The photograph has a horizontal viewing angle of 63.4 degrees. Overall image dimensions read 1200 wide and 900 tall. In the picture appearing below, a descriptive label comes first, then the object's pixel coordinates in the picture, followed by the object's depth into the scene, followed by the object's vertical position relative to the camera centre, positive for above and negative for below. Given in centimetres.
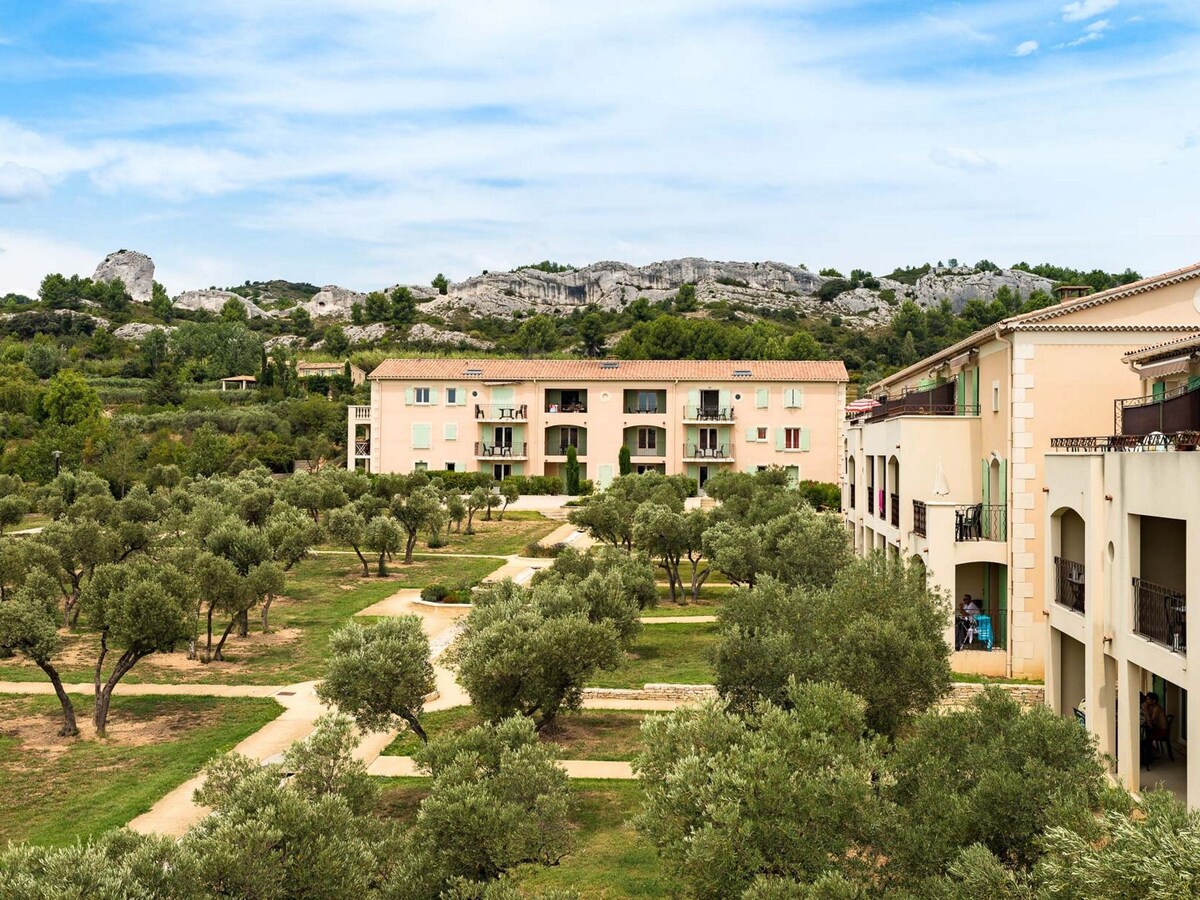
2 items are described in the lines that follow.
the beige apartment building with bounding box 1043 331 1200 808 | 1333 -175
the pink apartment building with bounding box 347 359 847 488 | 6412 +332
